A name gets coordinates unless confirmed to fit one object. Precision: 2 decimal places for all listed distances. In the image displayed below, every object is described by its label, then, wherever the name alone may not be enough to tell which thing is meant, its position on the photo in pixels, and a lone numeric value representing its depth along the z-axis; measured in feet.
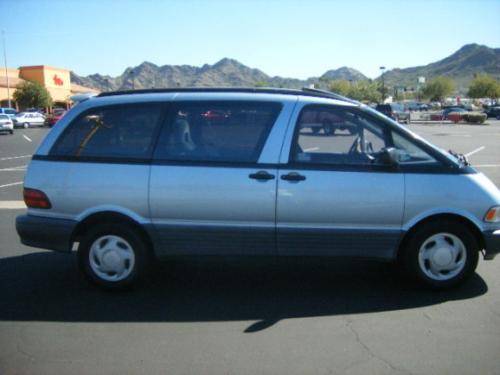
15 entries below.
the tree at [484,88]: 290.35
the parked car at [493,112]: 183.13
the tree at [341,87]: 333.42
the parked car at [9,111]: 153.58
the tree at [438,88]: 342.03
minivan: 14.58
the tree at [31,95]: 209.56
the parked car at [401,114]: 143.74
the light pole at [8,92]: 199.71
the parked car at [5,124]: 115.82
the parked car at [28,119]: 150.41
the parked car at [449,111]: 170.77
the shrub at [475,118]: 142.51
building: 213.46
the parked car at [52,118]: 146.08
